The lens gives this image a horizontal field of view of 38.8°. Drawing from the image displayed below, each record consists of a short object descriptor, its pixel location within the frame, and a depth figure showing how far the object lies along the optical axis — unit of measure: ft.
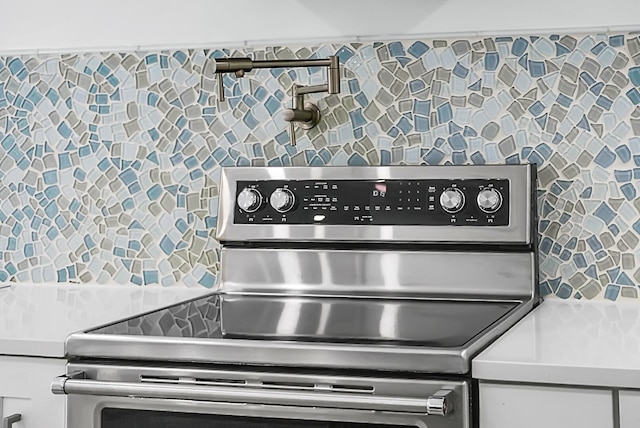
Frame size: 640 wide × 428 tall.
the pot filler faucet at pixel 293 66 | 6.23
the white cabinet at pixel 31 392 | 5.16
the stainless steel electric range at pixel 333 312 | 4.41
